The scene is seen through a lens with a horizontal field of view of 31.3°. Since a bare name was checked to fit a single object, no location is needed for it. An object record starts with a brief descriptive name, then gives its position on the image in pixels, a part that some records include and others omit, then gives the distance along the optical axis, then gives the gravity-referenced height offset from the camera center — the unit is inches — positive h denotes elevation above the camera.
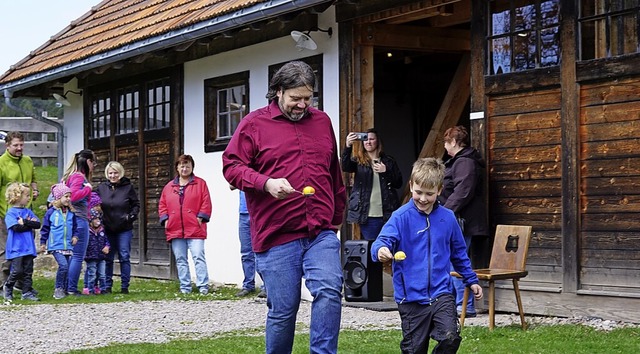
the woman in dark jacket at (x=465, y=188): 397.7 +0.1
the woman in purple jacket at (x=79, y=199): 509.4 -3.7
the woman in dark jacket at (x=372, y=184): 445.4 +1.9
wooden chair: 354.3 -23.7
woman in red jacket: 534.0 -13.1
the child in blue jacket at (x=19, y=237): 495.5 -20.0
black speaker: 390.3 -29.9
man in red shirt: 233.5 -5.1
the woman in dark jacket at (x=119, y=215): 542.6 -11.7
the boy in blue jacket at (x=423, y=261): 251.3 -16.2
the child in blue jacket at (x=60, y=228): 505.7 -16.7
